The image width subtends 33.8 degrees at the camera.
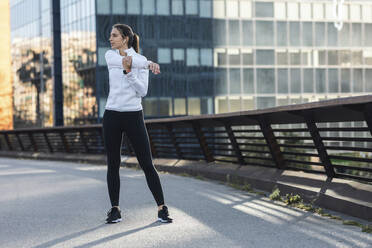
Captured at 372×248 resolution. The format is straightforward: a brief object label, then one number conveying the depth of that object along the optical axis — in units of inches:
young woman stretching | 202.7
